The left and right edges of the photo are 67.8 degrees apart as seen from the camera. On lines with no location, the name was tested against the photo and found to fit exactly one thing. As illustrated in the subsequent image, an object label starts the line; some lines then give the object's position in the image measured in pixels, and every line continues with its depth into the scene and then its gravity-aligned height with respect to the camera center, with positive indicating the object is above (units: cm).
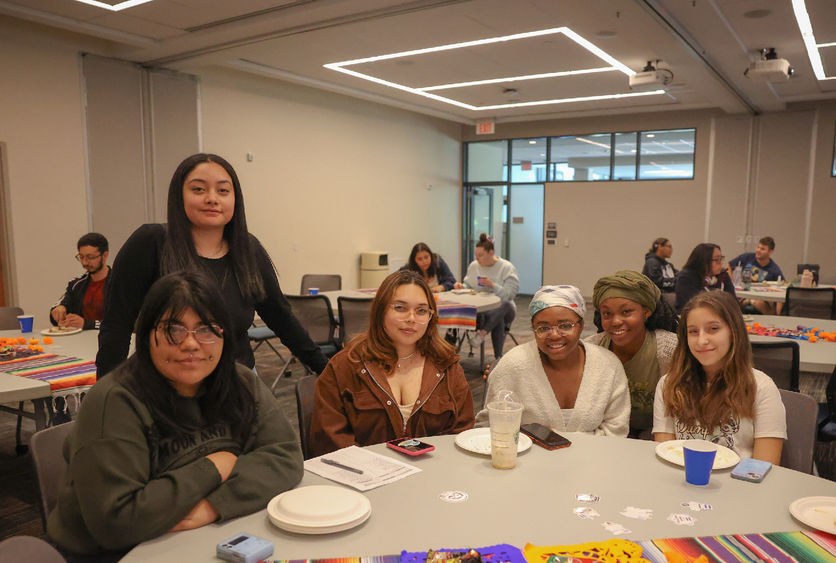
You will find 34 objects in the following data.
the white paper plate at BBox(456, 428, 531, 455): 189 -70
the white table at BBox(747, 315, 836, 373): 317 -72
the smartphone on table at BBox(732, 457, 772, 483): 167 -68
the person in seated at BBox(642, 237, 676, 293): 761 -64
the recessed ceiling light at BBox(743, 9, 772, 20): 564 +188
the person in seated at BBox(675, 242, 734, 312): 521 -47
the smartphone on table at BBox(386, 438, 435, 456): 186 -70
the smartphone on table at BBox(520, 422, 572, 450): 192 -69
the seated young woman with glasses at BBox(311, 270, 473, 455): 225 -61
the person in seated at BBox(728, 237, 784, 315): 779 -56
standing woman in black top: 207 -12
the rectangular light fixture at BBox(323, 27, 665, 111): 638 +187
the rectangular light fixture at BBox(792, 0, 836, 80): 558 +190
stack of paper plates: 138 -67
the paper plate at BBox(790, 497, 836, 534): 140 -68
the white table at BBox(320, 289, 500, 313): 568 -77
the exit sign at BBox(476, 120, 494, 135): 1164 +170
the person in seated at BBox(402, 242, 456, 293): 667 -53
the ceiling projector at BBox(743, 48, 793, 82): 667 +163
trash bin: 1025 -82
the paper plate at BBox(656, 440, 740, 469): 176 -68
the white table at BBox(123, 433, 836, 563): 136 -71
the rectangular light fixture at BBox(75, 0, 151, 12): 544 +185
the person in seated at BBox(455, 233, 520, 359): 625 -70
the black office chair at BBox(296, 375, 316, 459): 229 -71
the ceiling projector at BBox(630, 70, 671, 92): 701 +158
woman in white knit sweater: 227 -59
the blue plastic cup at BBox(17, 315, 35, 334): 382 -66
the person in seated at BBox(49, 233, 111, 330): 408 -49
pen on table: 174 -71
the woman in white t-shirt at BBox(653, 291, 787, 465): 207 -59
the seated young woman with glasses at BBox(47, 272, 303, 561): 136 -54
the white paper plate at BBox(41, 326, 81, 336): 379 -71
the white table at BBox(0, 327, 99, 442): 261 -74
